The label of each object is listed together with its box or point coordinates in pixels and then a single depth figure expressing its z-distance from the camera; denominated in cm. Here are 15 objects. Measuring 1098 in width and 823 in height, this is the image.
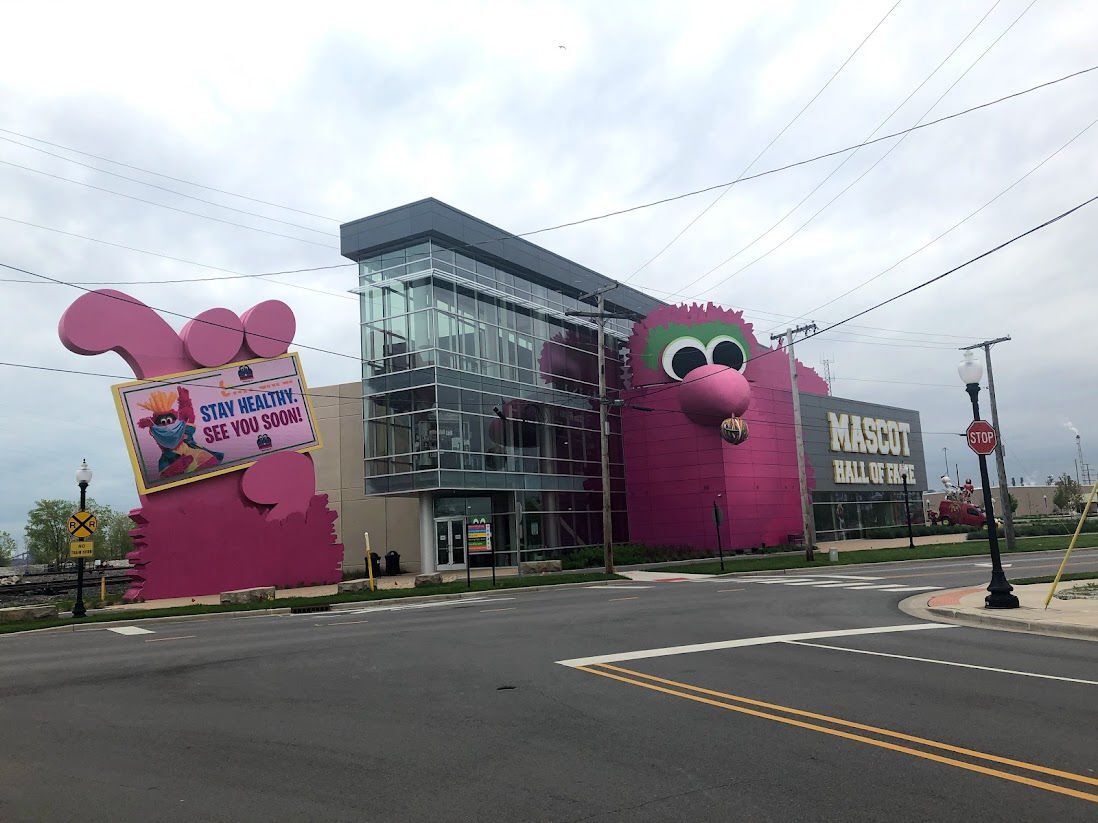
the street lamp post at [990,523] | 1466
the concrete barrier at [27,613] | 2047
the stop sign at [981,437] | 1561
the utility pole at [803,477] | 3338
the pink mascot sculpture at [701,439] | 4012
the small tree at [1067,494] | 9436
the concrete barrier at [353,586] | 2645
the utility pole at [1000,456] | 3734
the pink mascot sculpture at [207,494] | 2566
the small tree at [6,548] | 8975
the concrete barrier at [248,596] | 2322
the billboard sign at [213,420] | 2631
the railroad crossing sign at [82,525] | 2181
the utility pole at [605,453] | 2998
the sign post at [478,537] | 2612
